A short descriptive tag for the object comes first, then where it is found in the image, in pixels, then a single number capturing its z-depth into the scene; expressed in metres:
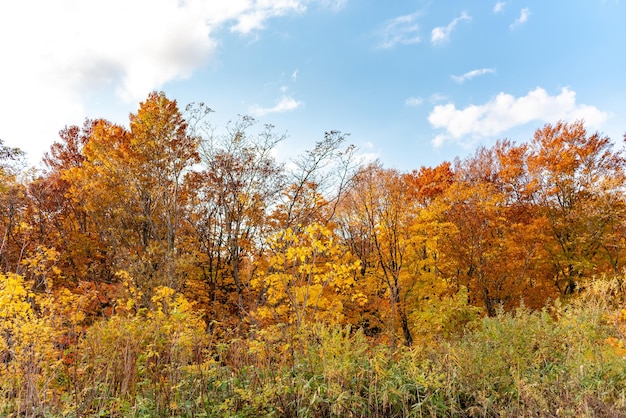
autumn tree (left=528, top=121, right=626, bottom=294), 14.23
